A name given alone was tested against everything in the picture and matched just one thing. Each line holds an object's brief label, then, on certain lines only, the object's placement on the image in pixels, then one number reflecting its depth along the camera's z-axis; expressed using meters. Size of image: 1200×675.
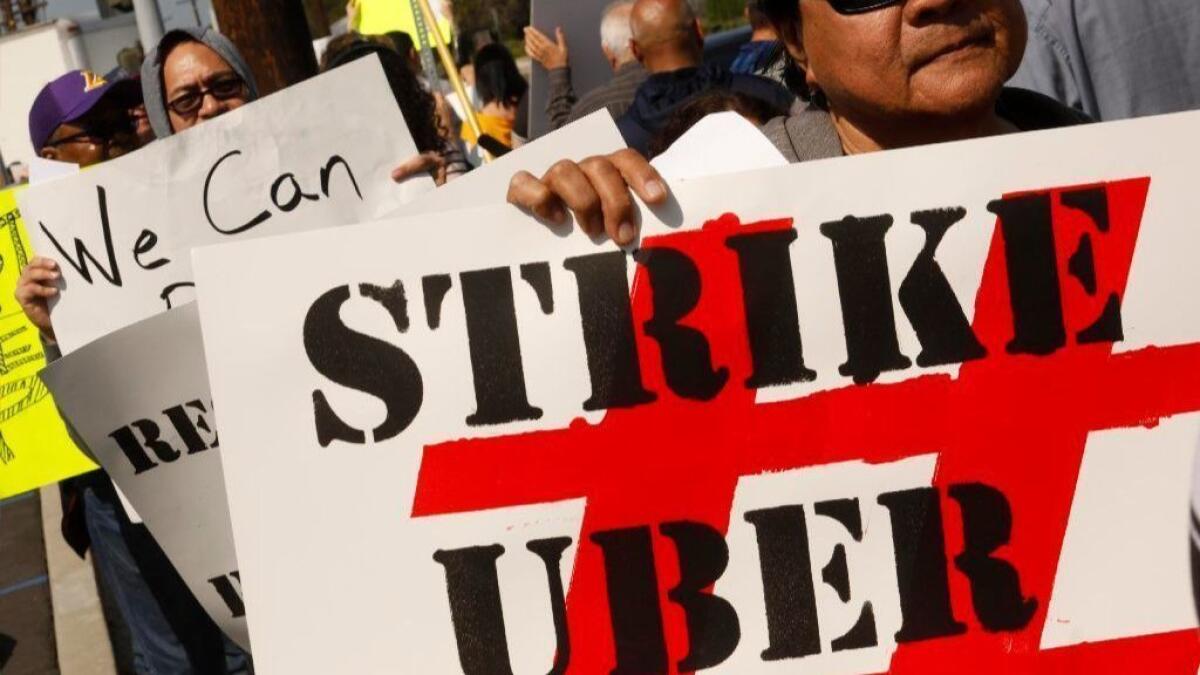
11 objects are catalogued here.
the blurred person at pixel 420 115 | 4.40
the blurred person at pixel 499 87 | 8.98
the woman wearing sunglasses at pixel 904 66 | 2.03
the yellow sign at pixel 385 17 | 8.30
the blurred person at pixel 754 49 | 5.79
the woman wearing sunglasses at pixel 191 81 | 3.96
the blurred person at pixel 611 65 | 5.80
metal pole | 8.12
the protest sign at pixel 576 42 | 6.88
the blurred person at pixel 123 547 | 4.35
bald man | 5.04
